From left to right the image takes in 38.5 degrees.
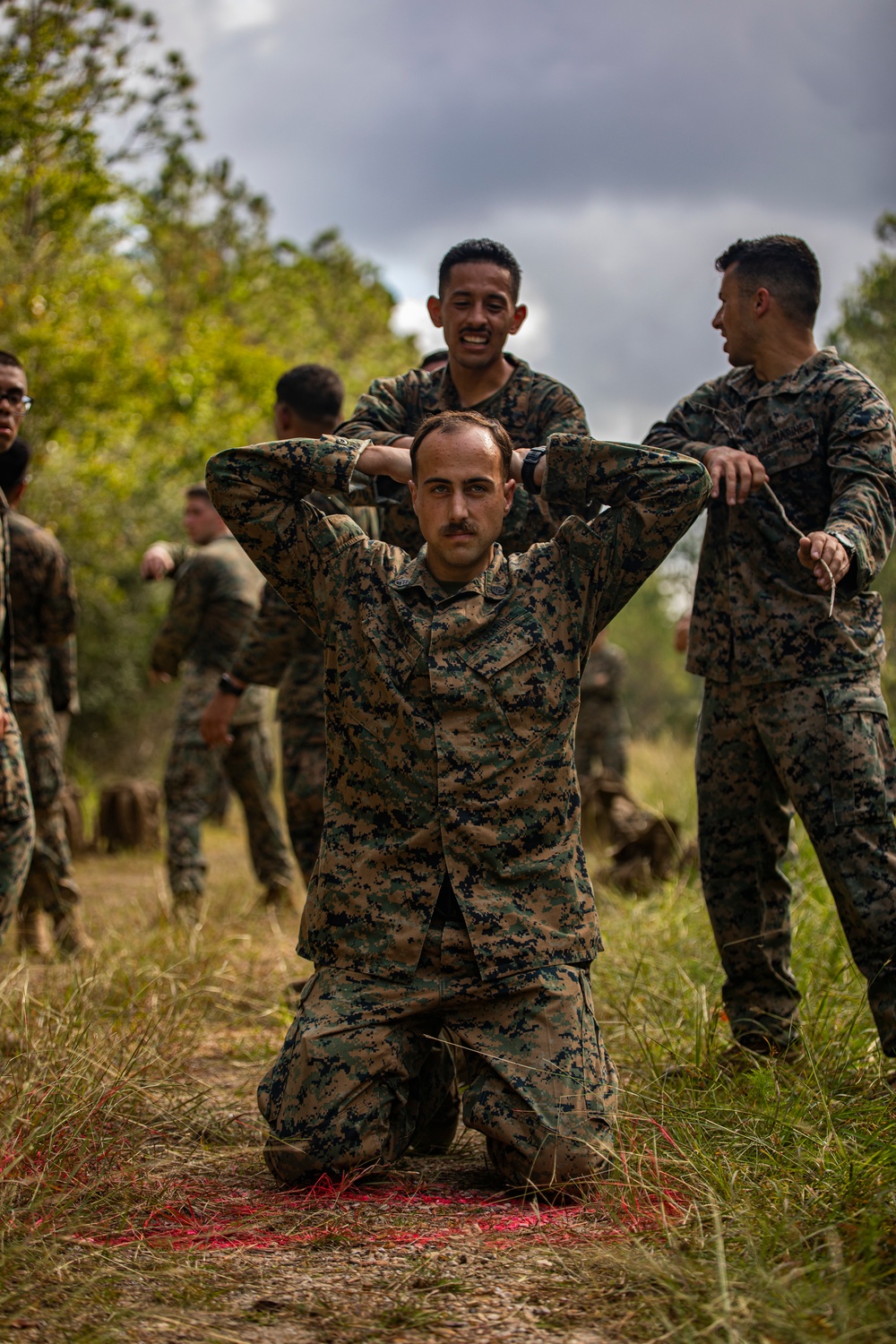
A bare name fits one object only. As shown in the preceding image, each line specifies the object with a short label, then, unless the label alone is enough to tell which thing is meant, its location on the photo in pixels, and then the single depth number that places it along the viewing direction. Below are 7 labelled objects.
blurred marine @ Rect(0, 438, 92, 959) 6.00
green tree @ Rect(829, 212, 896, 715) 15.96
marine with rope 3.59
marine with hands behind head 3.12
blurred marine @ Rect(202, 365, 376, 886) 5.38
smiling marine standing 4.04
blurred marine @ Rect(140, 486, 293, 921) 6.88
